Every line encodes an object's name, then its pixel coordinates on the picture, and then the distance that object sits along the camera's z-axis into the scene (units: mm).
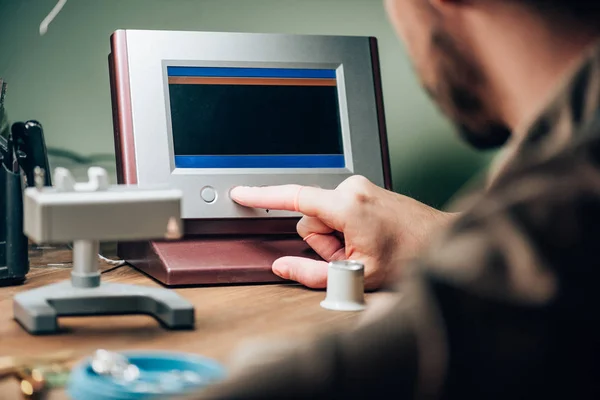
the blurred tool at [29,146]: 1191
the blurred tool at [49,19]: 1442
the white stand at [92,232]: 1001
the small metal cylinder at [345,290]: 1108
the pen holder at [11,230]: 1163
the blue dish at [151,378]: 844
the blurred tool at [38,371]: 917
